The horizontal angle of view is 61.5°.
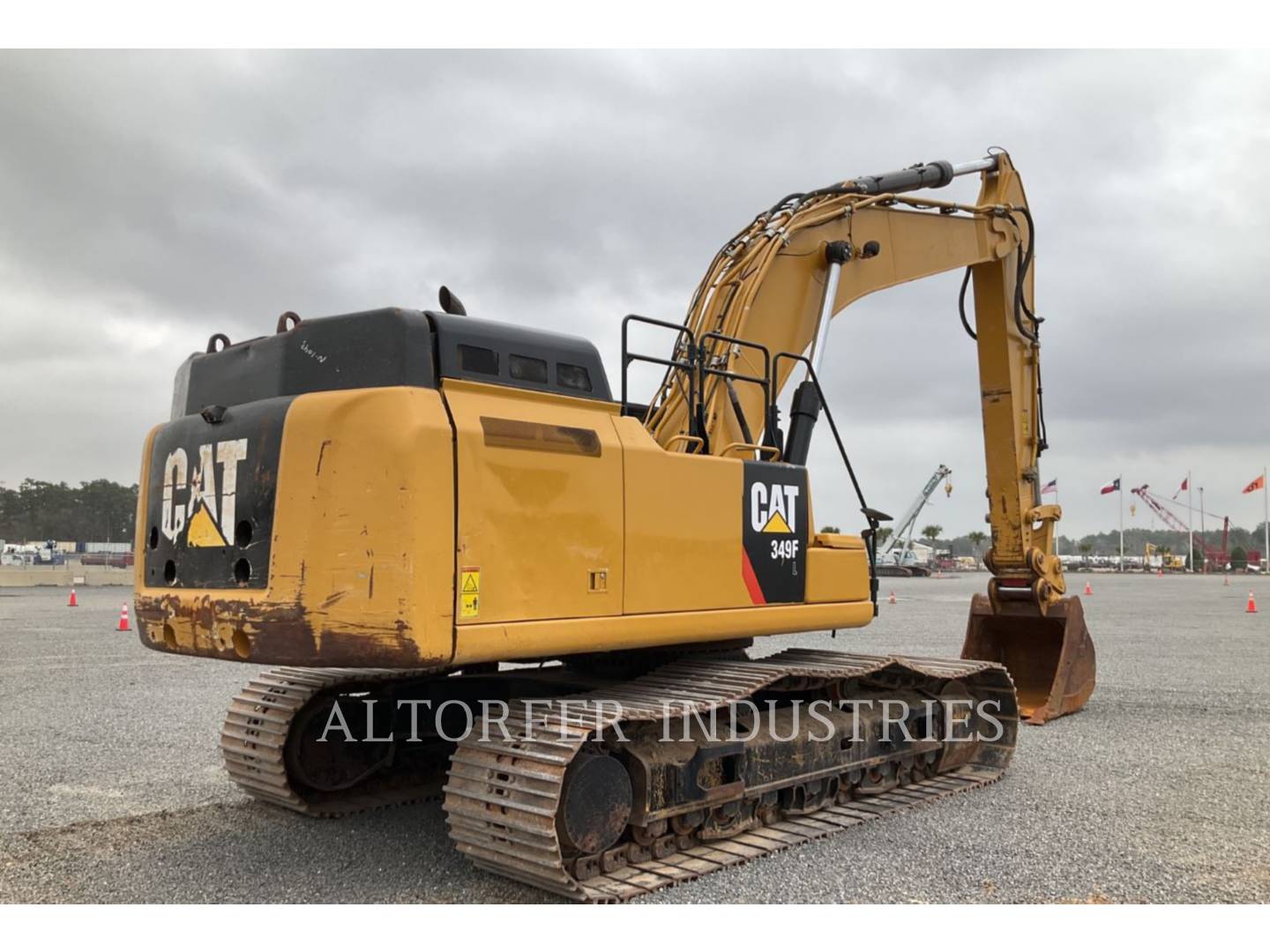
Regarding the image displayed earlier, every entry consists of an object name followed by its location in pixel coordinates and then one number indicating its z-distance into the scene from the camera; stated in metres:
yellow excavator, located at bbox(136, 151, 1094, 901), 4.70
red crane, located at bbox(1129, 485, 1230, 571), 84.62
